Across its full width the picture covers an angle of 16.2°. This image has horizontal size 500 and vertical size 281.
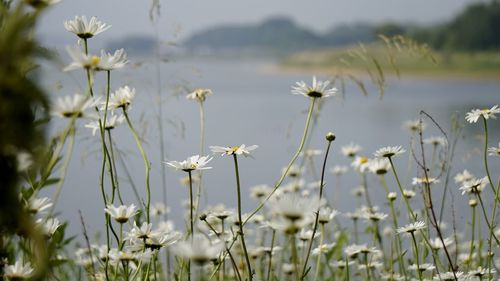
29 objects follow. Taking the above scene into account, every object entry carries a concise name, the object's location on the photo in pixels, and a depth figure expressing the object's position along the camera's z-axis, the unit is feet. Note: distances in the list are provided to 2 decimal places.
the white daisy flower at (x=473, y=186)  6.86
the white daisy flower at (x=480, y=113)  6.73
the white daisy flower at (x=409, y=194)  7.77
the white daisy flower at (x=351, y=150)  8.74
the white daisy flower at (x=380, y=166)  7.72
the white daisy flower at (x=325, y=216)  6.93
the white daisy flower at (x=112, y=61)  5.85
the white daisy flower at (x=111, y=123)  6.58
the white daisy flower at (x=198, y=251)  4.99
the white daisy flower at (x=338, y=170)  10.57
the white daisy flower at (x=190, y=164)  6.34
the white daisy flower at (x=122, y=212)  6.25
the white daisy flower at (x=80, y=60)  5.66
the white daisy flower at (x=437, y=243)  7.28
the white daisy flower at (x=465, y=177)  7.83
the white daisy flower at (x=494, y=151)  6.72
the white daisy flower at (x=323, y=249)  7.16
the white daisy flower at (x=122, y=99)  6.49
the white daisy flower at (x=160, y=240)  6.23
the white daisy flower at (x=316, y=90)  6.45
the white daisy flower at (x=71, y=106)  5.43
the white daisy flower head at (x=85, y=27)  6.25
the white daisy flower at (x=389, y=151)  6.89
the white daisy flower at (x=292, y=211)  5.31
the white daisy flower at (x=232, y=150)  6.32
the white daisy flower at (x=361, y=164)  8.25
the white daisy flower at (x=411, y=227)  6.64
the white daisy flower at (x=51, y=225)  6.20
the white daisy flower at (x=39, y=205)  6.16
